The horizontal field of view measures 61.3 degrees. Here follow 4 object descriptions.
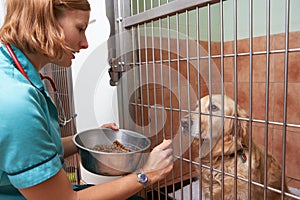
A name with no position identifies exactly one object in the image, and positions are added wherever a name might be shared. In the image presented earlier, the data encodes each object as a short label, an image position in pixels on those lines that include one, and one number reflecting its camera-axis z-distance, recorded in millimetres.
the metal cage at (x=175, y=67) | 895
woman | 581
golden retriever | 1041
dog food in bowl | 989
